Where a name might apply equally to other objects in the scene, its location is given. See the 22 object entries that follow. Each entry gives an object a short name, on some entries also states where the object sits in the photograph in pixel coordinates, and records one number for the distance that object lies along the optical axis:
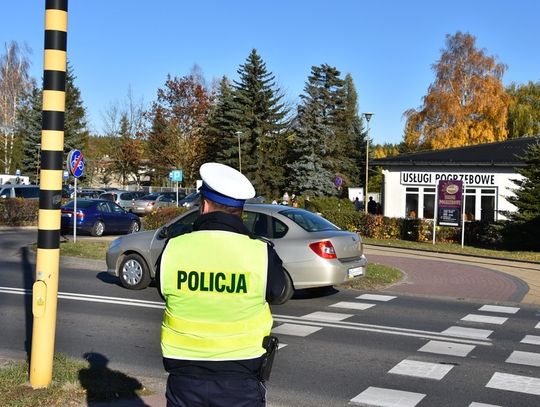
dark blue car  23.38
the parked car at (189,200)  41.64
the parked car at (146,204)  40.69
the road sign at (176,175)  38.19
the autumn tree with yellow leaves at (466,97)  52.72
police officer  2.66
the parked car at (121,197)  43.17
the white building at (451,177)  32.50
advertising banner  23.47
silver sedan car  10.37
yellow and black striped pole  5.14
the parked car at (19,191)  32.03
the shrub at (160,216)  24.00
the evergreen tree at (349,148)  63.69
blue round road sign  19.11
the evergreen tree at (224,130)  63.00
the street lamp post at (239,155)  60.03
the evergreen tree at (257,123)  63.34
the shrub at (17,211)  28.08
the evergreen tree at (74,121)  62.38
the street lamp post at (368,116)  41.12
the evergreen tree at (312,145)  61.03
